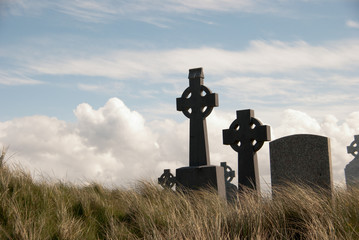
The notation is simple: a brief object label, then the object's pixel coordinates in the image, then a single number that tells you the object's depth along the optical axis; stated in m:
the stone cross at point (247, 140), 12.40
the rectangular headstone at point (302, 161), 9.27
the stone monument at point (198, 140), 11.76
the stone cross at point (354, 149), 27.53
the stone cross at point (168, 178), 18.73
